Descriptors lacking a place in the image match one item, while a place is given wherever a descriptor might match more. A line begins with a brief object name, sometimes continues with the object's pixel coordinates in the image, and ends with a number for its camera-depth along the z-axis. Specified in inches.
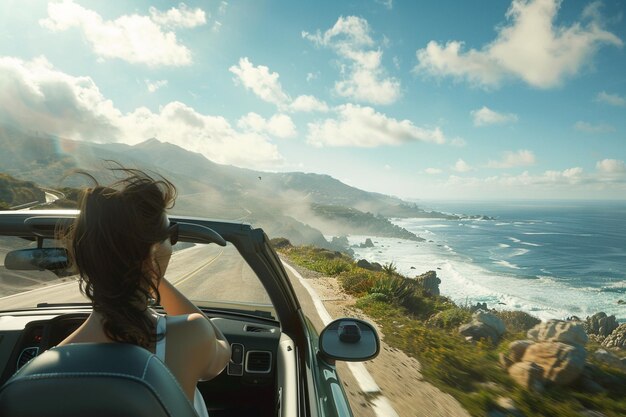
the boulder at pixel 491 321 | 327.6
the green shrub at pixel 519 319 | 497.4
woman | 43.4
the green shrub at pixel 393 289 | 431.2
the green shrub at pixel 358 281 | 472.7
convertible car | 30.3
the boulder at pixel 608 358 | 255.1
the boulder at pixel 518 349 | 239.3
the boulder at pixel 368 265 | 794.2
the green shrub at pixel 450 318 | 361.4
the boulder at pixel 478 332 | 312.0
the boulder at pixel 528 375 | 208.3
